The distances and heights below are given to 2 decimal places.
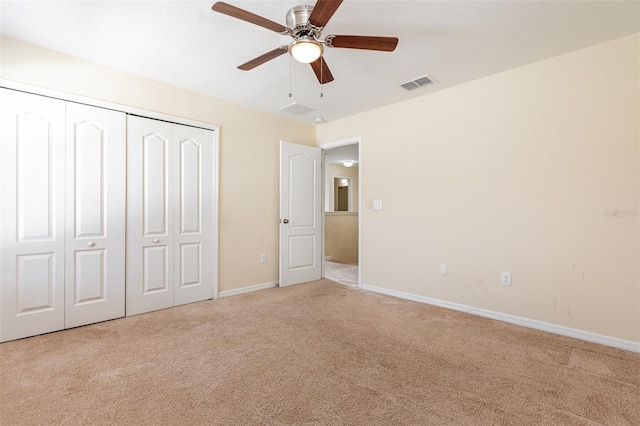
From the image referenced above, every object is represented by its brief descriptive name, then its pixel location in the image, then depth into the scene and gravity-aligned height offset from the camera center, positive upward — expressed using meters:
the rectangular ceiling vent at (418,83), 3.09 +1.37
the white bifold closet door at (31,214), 2.41 -0.03
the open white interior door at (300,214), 4.28 -0.05
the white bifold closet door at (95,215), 2.70 -0.04
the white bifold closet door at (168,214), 3.04 -0.04
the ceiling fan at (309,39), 1.84 +1.13
